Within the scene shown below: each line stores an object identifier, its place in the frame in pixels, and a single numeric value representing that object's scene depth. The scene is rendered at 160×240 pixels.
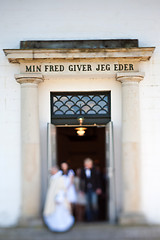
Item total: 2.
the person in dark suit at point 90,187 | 11.11
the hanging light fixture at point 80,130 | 13.89
